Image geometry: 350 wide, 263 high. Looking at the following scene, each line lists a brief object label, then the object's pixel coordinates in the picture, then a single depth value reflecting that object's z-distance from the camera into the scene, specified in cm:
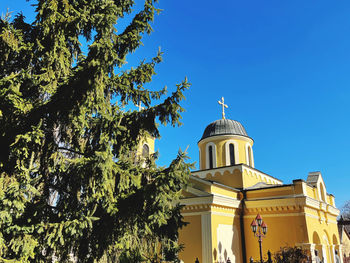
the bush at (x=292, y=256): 1232
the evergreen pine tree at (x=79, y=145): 514
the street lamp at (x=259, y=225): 1189
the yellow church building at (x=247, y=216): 1418
